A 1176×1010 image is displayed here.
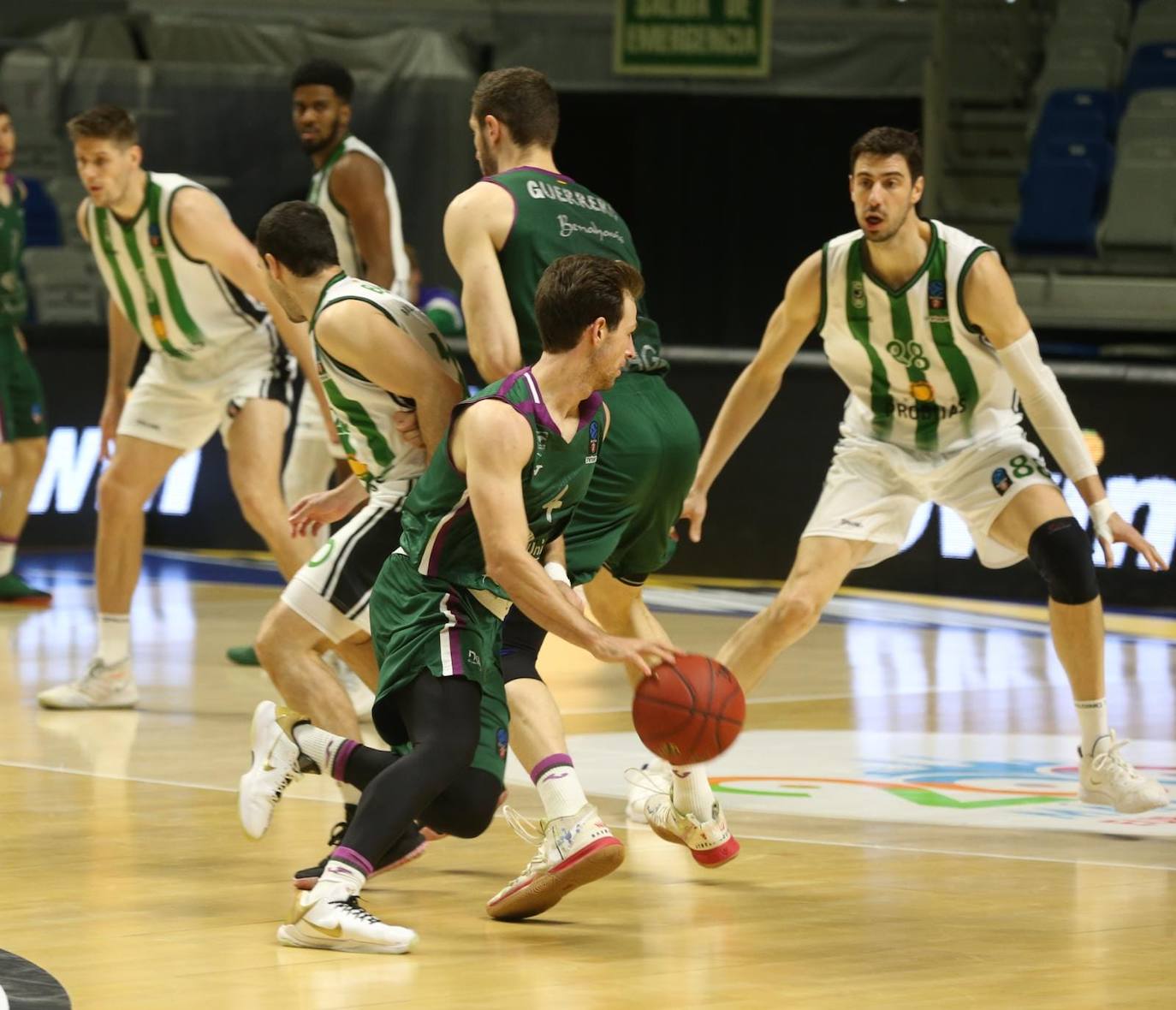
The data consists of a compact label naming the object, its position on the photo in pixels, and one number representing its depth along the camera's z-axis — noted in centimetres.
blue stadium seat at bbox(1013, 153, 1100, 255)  3128
